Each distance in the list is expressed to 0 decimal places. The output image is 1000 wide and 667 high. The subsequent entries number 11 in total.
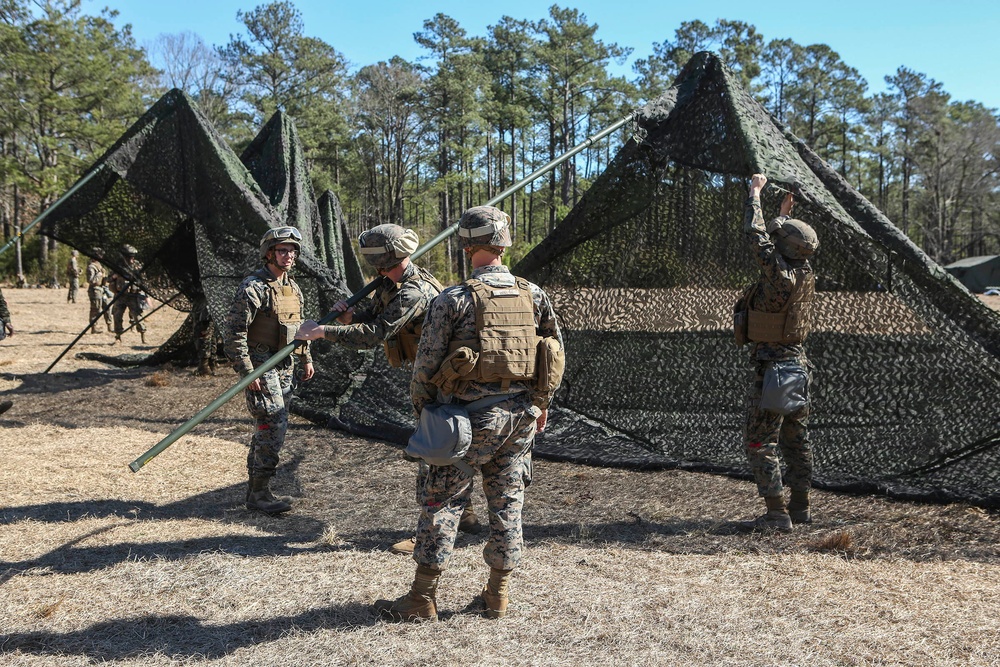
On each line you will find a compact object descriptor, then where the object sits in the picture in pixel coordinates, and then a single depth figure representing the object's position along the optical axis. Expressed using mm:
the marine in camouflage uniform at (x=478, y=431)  3402
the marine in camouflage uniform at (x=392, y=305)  4262
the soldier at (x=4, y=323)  7230
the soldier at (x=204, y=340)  10562
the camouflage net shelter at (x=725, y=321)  5277
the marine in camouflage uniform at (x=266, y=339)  5098
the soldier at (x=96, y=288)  15711
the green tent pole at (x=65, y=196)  8030
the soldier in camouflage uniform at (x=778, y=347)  4629
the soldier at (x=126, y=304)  14156
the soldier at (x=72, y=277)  22828
